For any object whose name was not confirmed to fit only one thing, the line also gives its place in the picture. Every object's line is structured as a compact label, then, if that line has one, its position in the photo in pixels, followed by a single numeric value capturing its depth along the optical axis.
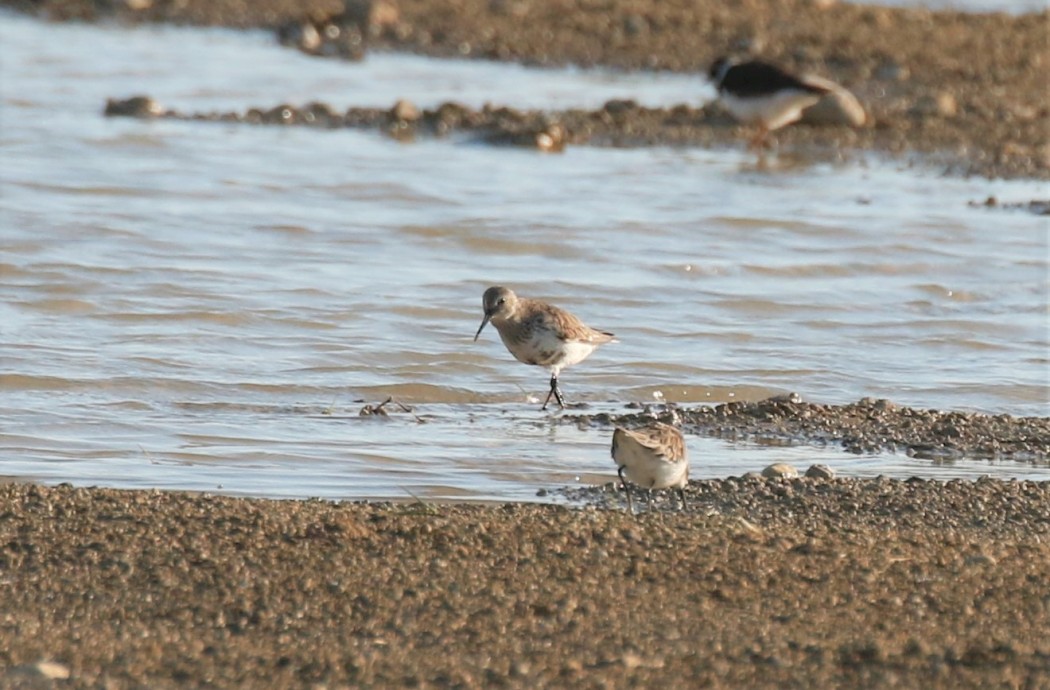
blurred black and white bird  33.62
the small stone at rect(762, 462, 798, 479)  14.38
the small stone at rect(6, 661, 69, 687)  9.14
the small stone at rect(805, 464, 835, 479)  14.52
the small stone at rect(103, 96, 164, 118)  34.03
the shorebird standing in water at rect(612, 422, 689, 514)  12.86
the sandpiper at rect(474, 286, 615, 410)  18.11
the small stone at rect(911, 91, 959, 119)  36.16
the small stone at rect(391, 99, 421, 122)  34.37
